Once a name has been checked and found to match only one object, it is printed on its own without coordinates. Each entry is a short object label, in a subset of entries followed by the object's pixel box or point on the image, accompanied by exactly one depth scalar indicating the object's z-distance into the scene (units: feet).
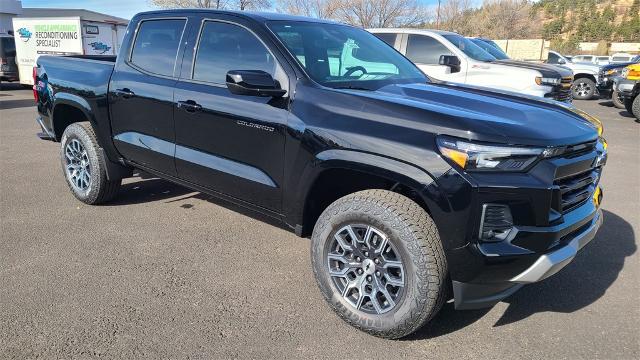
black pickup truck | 8.17
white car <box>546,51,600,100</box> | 55.57
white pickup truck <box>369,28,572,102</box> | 29.78
